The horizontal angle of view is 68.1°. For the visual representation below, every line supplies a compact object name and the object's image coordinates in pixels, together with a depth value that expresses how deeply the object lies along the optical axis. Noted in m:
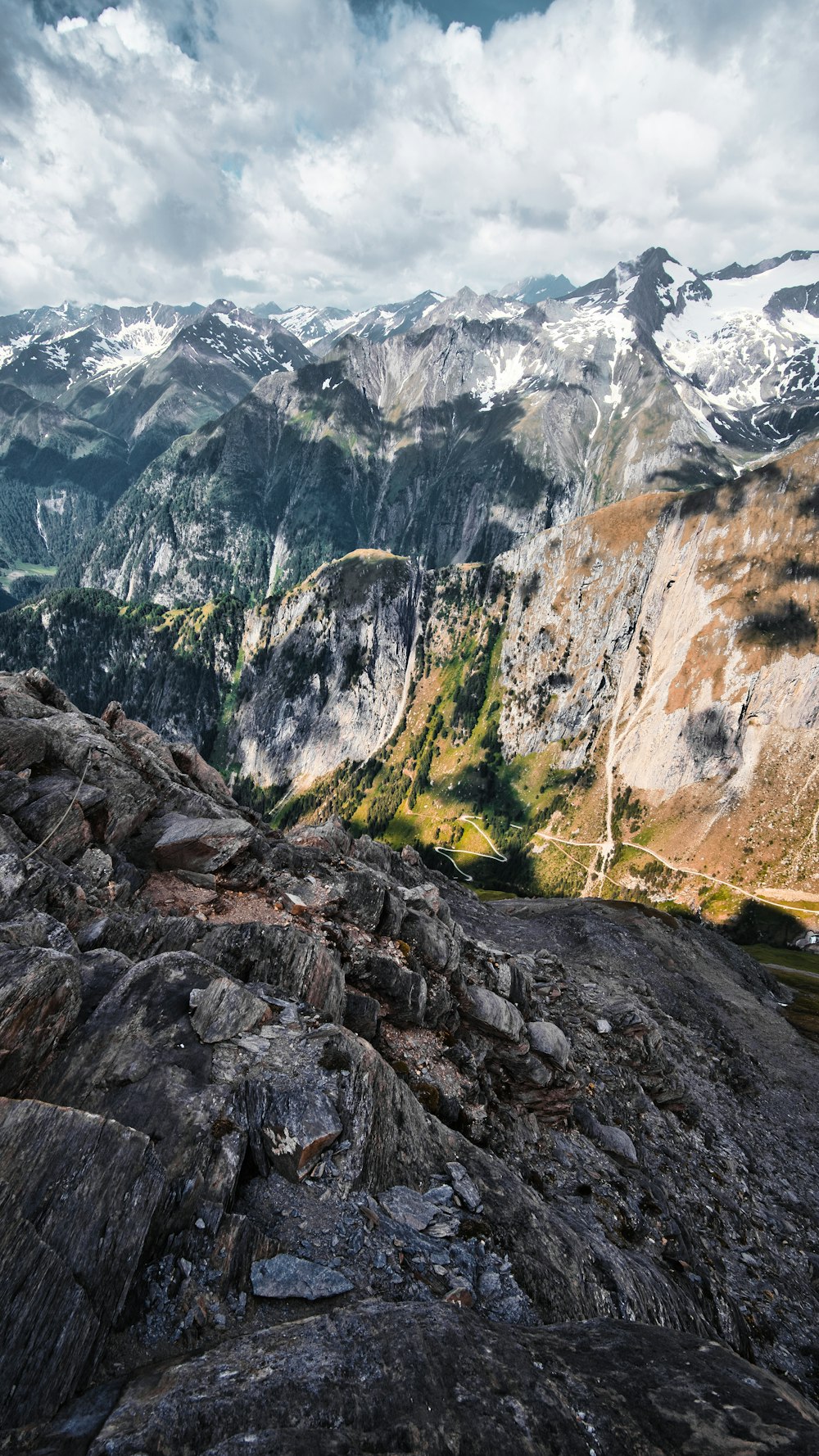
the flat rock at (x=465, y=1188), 17.08
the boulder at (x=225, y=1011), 17.23
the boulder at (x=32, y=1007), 14.42
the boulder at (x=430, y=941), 29.72
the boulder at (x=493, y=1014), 28.64
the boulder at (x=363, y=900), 29.69
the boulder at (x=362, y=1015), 23.22
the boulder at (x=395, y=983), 25.62
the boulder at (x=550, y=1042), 29.56
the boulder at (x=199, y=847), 29.95
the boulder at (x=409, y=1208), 15.31
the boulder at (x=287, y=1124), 14.84
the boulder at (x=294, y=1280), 12.00
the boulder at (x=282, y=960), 21.81
